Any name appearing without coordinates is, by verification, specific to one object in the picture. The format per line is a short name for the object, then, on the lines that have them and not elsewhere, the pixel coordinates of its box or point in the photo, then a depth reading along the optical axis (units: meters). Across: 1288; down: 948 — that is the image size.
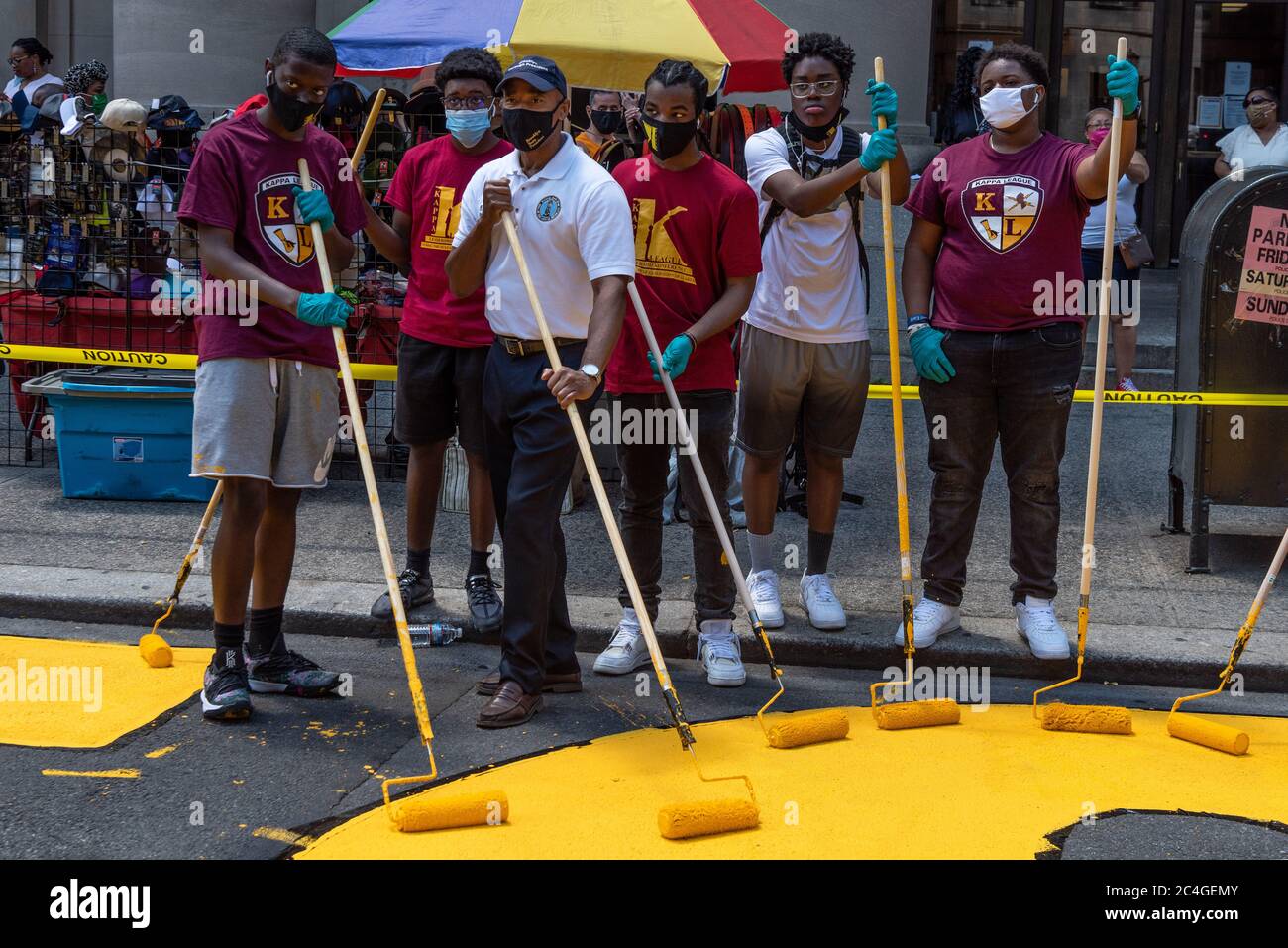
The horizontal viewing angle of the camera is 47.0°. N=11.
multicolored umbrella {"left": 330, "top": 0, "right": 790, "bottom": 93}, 7.30
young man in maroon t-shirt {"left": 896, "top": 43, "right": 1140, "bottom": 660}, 5.56
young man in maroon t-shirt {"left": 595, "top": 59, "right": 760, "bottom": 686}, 5.32
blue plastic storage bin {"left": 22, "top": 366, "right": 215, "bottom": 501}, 7.67
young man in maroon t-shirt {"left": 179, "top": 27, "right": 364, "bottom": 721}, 4.77
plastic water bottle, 5.90
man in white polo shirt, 4.83
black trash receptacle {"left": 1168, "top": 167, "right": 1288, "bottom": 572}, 6.76
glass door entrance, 15.02
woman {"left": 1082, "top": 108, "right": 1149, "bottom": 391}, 10.14
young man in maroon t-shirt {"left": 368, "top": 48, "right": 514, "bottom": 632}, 5.88
